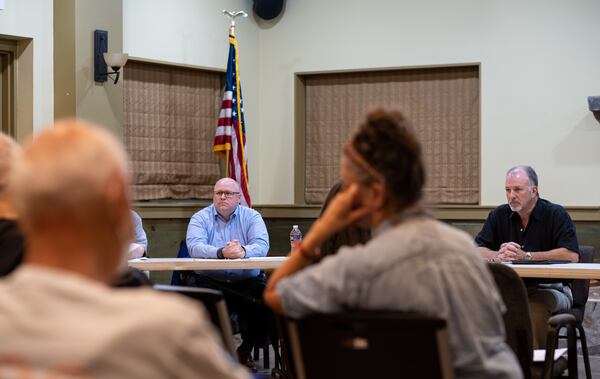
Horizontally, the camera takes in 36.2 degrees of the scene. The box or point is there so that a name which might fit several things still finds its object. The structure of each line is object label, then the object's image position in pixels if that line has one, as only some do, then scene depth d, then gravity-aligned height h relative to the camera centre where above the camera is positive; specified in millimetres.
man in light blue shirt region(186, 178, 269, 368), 6250 -462
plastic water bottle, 6577 -393
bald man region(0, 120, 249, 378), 1276 -163
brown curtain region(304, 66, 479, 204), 8898 +681
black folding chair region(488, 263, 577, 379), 3723 -561
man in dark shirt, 5594 -330
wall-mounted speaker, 9289 +1759
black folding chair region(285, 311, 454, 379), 2178 -404
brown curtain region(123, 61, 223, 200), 8391 +500
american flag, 8500 +493
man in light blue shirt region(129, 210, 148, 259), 6070 -424
